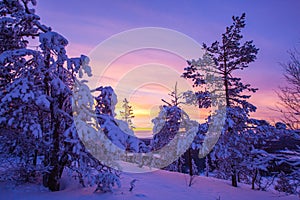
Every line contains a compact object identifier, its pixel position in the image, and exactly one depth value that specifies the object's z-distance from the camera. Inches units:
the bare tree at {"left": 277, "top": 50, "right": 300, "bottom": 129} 349.4
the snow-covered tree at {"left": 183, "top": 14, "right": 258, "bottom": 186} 547.2
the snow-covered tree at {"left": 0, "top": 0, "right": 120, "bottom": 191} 273.4
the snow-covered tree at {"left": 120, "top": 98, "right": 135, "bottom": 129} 1540.1
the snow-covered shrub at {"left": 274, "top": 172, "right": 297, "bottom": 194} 935.8
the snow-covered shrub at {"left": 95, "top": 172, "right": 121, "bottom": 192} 296.2
